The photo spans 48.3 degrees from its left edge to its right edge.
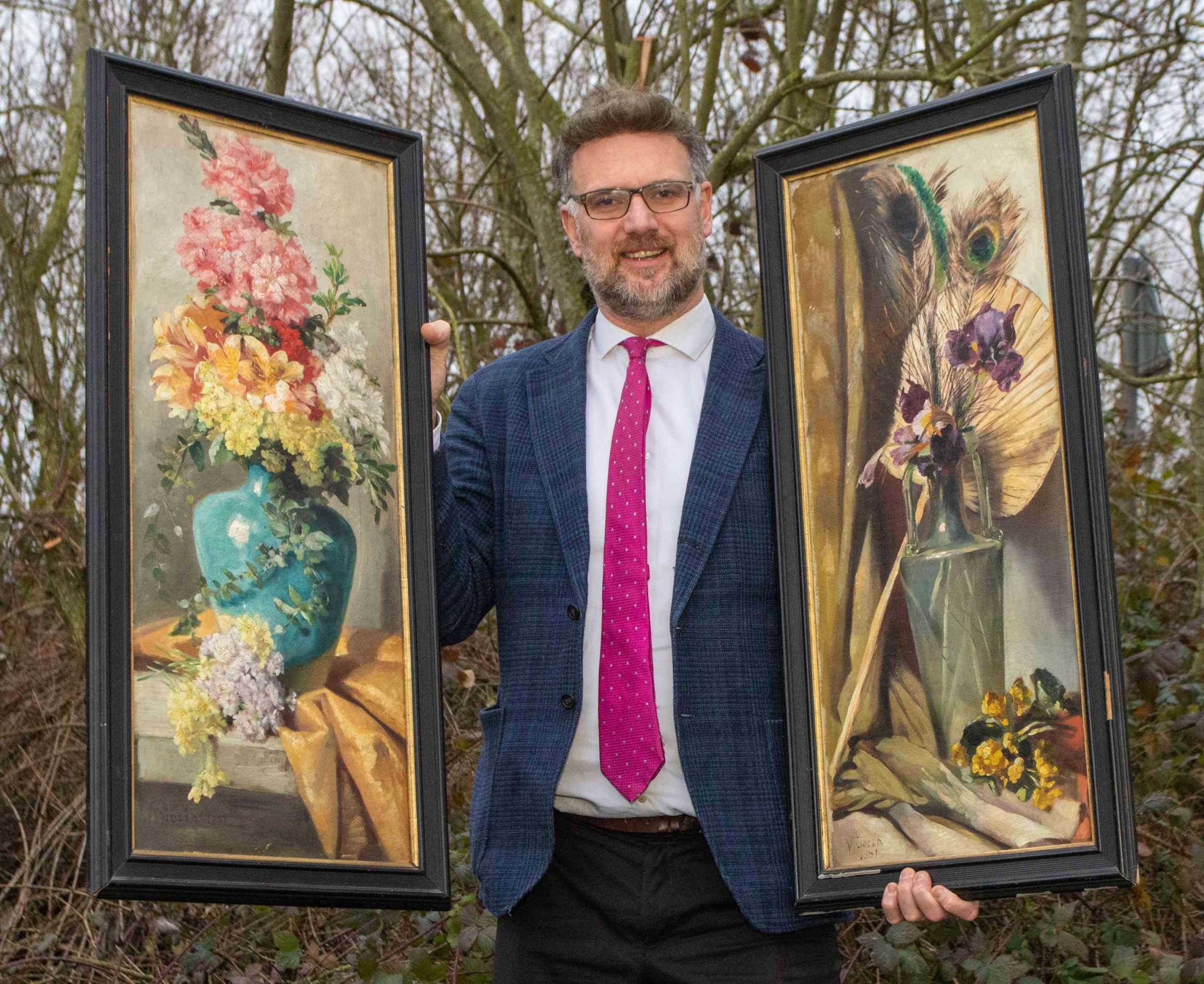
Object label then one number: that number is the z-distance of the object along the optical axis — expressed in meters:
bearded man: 2.45
